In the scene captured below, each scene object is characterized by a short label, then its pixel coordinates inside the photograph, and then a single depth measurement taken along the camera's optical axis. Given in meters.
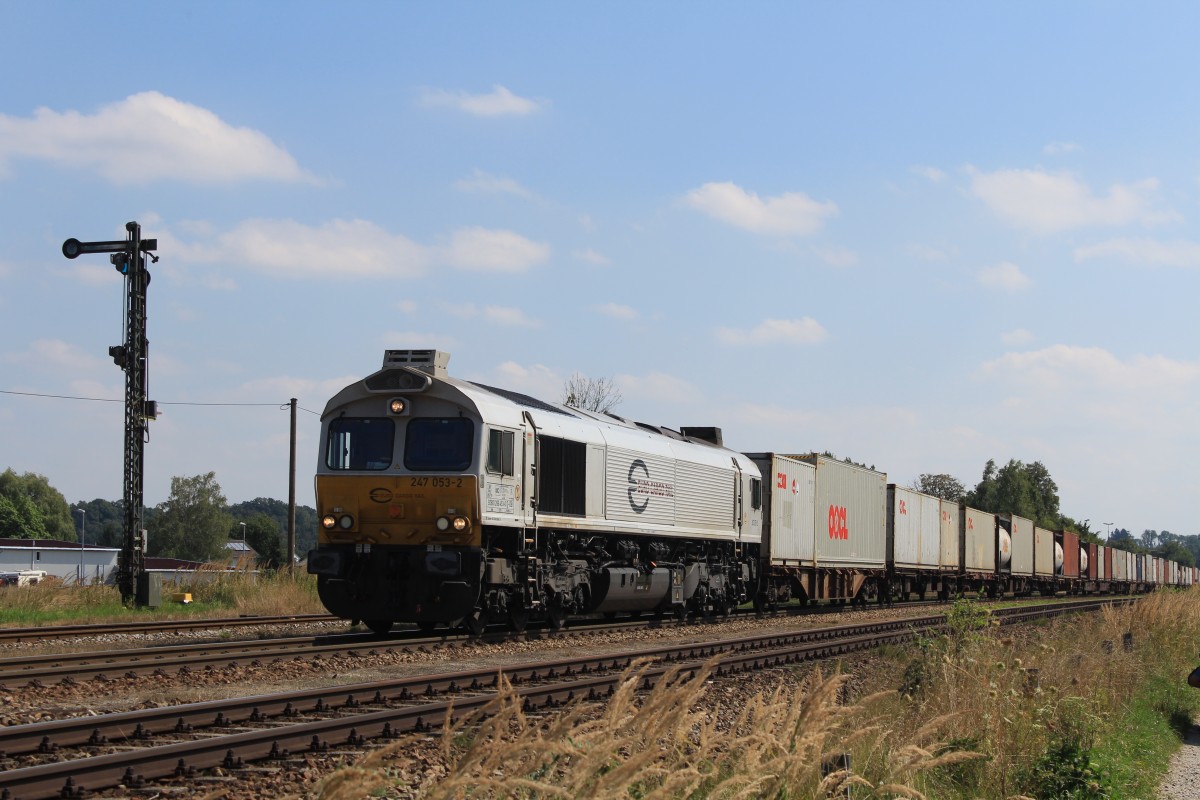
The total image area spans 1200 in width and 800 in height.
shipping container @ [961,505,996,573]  44.28
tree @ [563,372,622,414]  54.60
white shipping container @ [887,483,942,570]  36.81
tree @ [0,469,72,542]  132.75
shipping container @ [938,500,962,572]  41.94
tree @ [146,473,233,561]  122.62
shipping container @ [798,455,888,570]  31.70
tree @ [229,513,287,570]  125.04
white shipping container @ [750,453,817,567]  28.73
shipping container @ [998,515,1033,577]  50.73
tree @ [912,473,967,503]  127.19
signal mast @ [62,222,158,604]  25.59
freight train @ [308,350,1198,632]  17.42
